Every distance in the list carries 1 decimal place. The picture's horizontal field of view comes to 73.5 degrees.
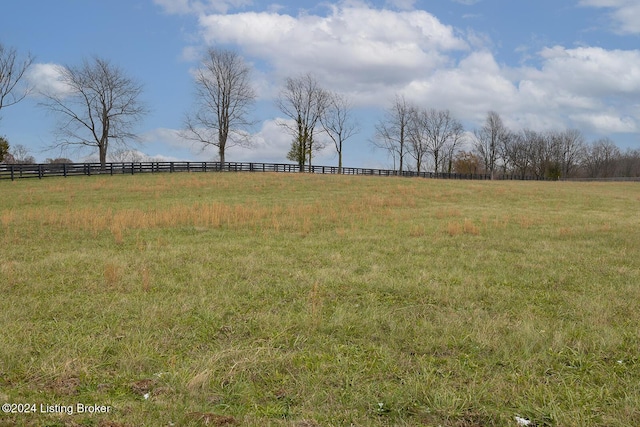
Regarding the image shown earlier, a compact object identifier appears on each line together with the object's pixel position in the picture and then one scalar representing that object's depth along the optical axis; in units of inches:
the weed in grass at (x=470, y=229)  551.5
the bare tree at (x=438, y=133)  3307.1
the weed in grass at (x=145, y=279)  285.8
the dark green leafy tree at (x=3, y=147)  1974.2
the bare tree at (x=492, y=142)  3612.2
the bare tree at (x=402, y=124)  3014.3
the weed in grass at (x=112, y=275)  295.5
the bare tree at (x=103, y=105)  1903.3
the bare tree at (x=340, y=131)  2780.5
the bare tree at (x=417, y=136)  3063.5
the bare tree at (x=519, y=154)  3946.9
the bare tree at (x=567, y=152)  4314.7
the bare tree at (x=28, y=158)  3712.6
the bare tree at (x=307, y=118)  2637.8
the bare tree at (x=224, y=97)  2181.3
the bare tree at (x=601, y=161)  4726.9
